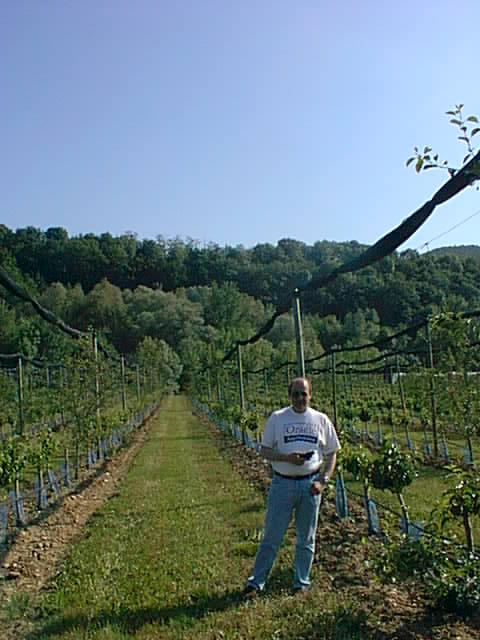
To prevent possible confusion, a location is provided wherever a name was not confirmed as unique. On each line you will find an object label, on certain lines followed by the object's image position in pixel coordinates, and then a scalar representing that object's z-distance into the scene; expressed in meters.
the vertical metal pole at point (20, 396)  13.27
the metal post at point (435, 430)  12.18
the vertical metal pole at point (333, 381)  12.29
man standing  5.07
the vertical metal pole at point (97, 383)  12.93
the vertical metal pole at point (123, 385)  22.58
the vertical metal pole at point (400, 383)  16.46
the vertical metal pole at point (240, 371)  16.75
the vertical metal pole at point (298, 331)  7.94
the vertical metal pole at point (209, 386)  31.67
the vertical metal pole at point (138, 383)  28.72
